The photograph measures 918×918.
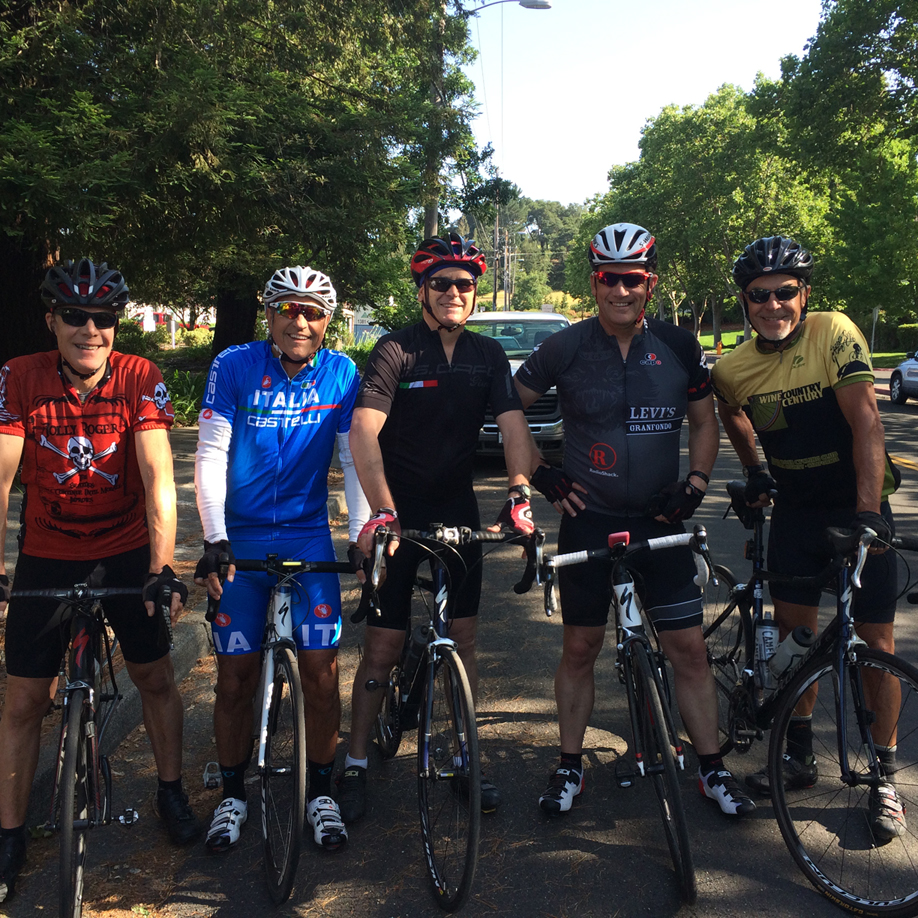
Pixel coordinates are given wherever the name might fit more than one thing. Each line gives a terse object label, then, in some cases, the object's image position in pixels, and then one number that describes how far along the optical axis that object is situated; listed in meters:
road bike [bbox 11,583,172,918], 2.89
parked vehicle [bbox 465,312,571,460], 12.04
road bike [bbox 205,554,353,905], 3.09
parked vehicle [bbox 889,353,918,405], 22.16
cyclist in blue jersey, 3.49
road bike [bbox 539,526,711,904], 3.08
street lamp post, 13.74
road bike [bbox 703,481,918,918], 3.12
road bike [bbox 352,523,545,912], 3.04
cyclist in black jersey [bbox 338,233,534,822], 3.67
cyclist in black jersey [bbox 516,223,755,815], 3.64
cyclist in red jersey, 3.24
